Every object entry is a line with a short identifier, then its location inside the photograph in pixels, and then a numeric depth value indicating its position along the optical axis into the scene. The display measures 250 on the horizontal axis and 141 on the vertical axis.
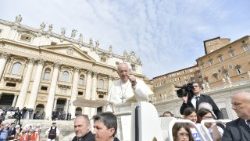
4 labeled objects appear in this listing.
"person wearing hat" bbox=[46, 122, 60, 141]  9.80
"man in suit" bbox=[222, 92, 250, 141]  1.61
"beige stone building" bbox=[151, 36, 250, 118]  17.66
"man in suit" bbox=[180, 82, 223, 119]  3.46
